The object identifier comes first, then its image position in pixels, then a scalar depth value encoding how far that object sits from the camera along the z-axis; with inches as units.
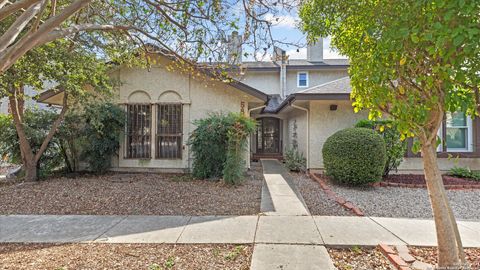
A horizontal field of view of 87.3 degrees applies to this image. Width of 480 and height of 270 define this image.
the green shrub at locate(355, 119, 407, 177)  310.0
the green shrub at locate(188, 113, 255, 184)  299.6
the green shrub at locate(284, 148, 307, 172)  410.3
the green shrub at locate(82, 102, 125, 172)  342.8
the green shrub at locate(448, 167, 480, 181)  330.3
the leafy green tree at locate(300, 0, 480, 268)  86.7
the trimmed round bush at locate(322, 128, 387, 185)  277.1
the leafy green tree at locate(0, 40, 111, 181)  259.3
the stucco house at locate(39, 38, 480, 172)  359.6
